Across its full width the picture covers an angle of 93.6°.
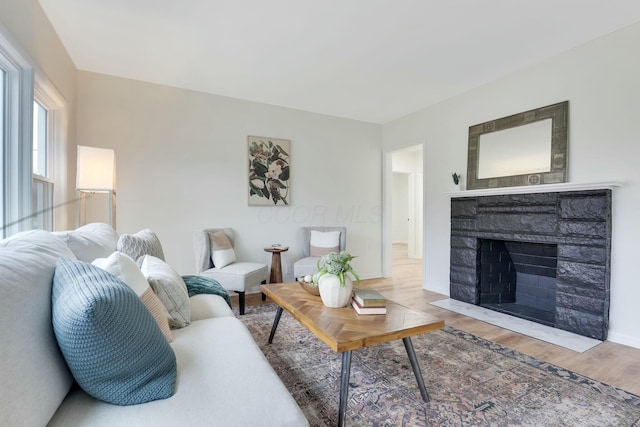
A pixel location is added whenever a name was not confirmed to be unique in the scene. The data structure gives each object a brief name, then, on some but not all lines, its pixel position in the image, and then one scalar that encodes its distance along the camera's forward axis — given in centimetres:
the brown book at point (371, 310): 175
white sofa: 69
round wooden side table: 362
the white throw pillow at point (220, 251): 332
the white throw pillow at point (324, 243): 397
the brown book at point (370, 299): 176
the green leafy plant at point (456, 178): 363
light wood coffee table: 142
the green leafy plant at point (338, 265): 185
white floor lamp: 243
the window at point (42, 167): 227
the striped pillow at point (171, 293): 150
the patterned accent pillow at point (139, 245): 188
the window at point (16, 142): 185
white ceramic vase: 184
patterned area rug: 152
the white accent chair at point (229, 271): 305
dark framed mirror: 280
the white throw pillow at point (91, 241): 145
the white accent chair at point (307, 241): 381
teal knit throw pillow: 78
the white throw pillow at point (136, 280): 118
